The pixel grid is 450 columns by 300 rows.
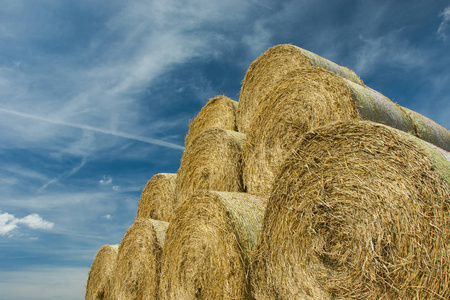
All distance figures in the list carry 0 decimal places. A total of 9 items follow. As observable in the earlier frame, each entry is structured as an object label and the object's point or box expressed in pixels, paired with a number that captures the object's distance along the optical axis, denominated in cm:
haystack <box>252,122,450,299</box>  212
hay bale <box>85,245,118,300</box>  579
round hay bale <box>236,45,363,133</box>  395
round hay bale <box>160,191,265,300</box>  307
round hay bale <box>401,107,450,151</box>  396
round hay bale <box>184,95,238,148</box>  499
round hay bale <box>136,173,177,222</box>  514
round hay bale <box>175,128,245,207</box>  408
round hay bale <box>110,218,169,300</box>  437
